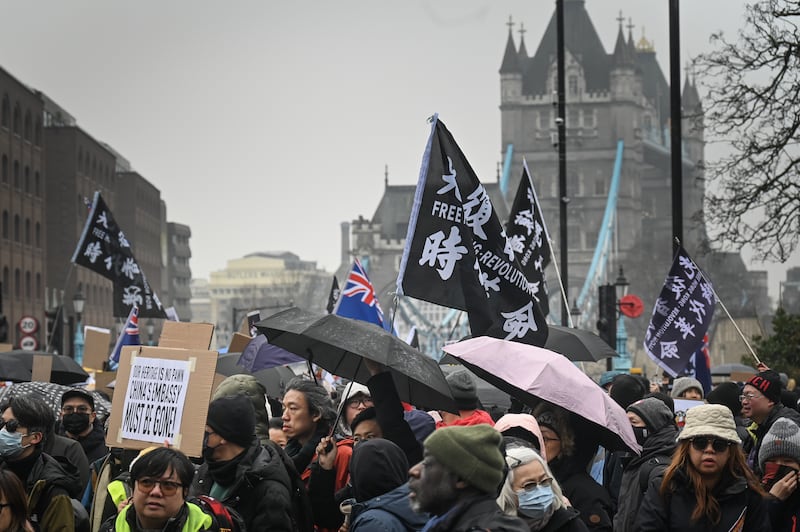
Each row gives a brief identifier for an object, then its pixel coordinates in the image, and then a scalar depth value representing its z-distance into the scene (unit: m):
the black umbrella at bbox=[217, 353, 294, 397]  13.21
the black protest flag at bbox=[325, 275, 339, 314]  22.00
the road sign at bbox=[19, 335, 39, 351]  30.79
